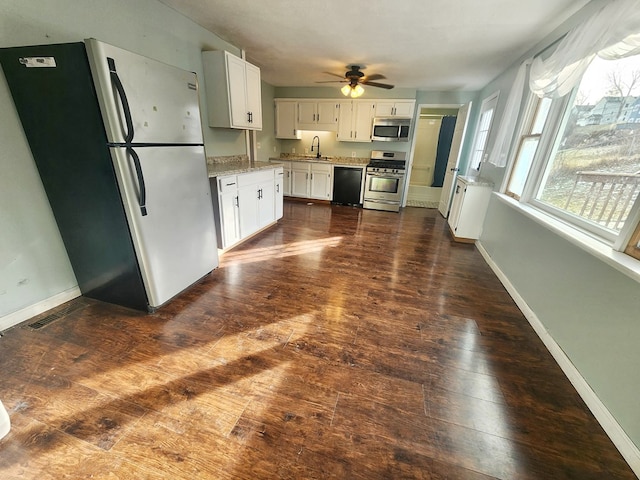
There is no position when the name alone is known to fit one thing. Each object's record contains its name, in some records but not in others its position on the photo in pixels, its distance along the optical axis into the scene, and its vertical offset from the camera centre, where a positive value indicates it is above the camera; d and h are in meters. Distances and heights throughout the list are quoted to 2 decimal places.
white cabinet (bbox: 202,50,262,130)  2.89 +0.60
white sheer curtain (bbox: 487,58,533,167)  2.70 +0.36
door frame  5.03 +0.43
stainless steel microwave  5.05 +0.36
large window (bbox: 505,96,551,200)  2.52 +0.10
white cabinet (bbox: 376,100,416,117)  4.99 +0.75
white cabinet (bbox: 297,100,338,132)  5.37 +0.61
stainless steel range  5.02 -0.71
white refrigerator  1.46 -0.13
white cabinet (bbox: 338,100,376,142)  5.20 +0.52
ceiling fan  3.66 +0.91
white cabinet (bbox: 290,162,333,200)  5.41 -0.72
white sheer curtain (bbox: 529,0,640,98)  1.33 +0.65
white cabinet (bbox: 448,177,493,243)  3.41 -0.74
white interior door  4.64 -0.15
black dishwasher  5.27 -0.78
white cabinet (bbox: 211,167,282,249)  2.75 -0.72
